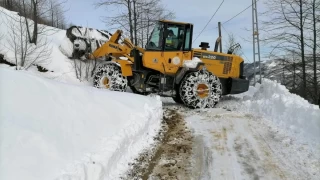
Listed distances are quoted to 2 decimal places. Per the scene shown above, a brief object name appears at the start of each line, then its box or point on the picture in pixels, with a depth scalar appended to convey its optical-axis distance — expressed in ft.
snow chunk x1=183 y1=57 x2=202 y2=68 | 25.18
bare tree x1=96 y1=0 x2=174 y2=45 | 46.83
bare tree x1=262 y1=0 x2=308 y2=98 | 46.31
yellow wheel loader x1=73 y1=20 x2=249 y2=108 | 24.97
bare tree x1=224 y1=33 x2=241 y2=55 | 91.60
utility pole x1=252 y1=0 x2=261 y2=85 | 33.18
